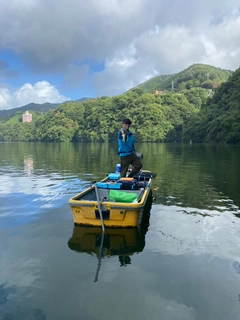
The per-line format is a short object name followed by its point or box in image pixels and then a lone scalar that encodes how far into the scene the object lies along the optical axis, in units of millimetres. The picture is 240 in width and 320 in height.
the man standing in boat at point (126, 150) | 10242
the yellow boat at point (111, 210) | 7590
